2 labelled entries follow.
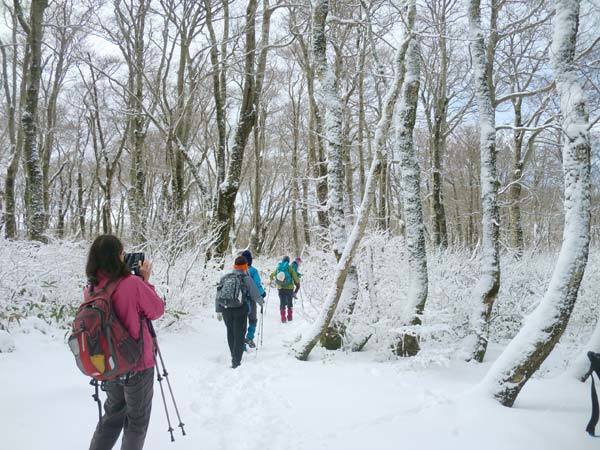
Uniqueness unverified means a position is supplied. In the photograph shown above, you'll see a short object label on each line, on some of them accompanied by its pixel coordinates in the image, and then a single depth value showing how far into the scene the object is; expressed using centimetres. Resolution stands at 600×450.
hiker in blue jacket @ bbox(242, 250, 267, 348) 691
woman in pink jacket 269
